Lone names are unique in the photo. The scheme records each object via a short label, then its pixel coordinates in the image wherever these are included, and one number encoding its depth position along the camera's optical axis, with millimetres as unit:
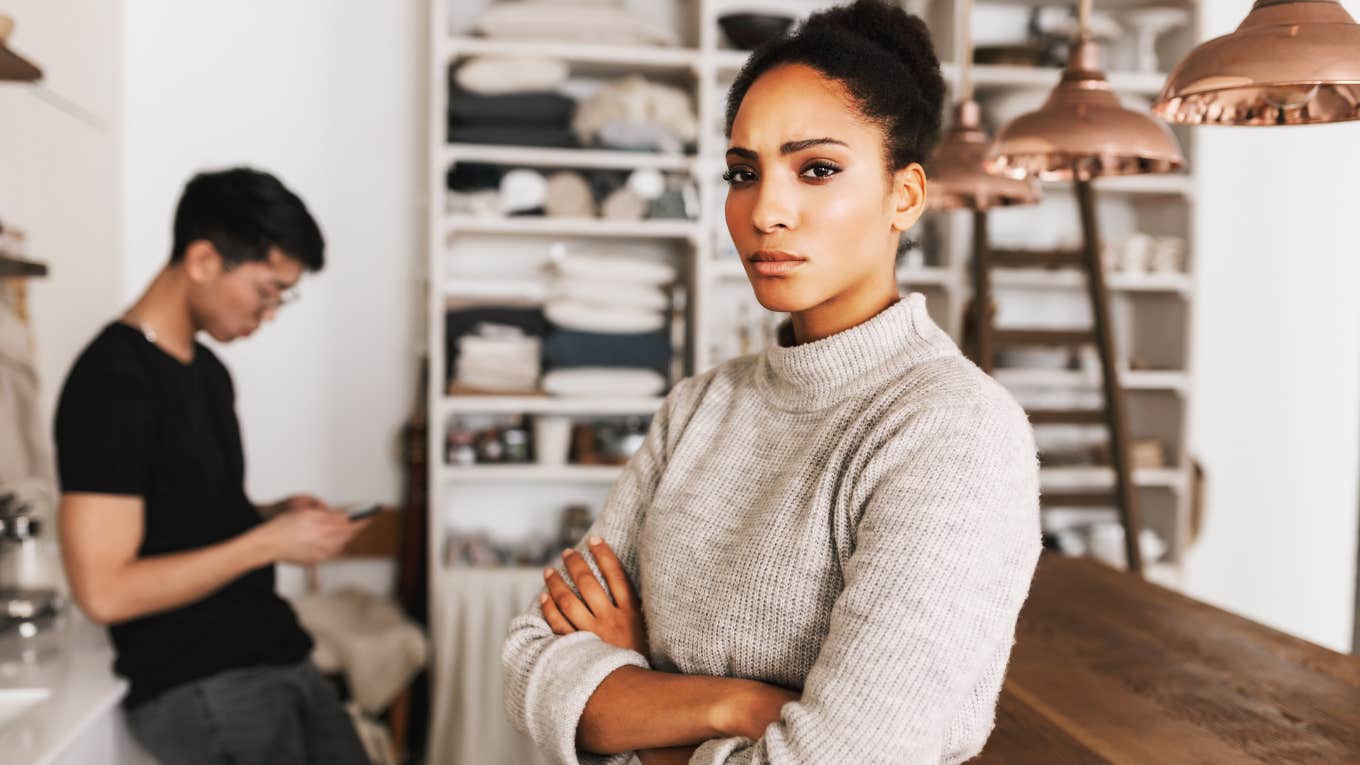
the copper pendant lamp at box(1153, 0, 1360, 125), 1291
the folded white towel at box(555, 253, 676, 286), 3320
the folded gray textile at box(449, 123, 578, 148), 3225
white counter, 1609
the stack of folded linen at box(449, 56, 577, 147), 3203
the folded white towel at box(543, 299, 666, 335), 3314
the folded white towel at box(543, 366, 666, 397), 3311
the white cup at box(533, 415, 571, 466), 3354
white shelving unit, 3205
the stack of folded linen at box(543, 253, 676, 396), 3316
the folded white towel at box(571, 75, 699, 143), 3246
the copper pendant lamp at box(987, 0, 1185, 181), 1760
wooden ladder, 3398
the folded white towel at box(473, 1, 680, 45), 3207
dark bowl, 3299
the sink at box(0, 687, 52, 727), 1748
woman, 933
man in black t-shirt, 1785
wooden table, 1379
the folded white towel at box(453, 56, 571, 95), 3193
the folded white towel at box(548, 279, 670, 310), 3324
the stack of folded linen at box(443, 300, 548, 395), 3305
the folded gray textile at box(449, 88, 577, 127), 3211
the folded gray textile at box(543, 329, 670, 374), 3314
